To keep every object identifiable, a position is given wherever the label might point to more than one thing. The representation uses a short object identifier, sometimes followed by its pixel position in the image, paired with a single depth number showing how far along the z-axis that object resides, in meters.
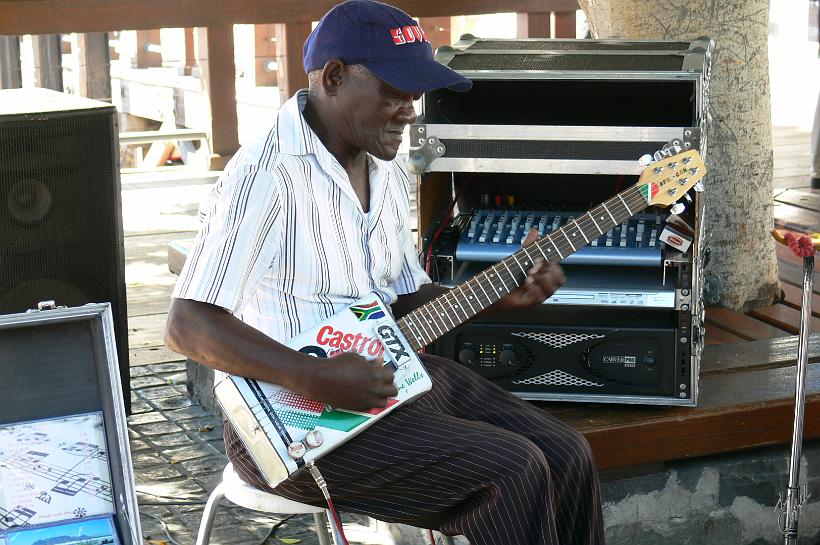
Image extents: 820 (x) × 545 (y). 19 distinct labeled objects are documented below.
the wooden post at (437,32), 7.67
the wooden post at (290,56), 6.75
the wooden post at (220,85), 7.41
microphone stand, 2.74
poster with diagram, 2.23
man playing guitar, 2.32
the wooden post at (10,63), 7.40
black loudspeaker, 3.44
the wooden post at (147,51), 10.17
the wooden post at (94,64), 8.70
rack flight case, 3.03
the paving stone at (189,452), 3.84
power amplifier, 3.10
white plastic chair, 2.42
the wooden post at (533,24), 7.53
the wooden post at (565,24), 7.63
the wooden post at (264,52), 8.22
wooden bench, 3.10
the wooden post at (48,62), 8.08
